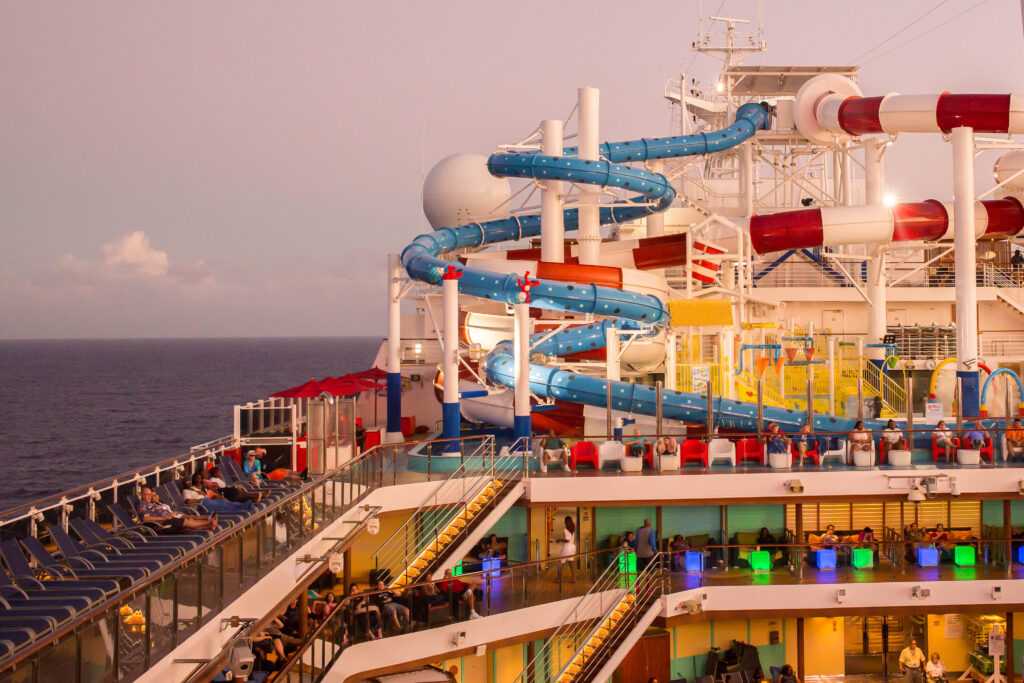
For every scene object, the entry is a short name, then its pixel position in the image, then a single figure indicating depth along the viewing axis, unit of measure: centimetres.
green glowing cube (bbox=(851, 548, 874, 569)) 2098
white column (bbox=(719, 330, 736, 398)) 2780
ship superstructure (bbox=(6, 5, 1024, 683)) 1361
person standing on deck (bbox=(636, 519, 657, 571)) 2025
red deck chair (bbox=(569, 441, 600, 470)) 2125
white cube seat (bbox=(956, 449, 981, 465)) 2130
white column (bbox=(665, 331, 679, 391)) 2775
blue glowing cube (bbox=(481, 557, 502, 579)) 2014
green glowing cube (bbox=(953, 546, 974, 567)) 2095
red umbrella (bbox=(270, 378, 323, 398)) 2722
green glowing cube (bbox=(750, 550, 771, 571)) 2084
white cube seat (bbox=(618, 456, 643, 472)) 2086
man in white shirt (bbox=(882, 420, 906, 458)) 2158
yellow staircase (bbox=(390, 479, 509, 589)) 1906
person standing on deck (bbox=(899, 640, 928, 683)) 2156
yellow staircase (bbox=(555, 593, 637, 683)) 1845
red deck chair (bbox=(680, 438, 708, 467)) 2133
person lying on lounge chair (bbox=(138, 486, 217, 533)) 1369
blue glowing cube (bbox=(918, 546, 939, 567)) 2073
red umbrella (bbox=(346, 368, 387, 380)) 3581
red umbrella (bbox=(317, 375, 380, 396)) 2772
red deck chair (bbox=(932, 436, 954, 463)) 2175
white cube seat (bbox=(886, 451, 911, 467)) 2128
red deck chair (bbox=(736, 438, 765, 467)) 2164
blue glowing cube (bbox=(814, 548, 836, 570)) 2098
